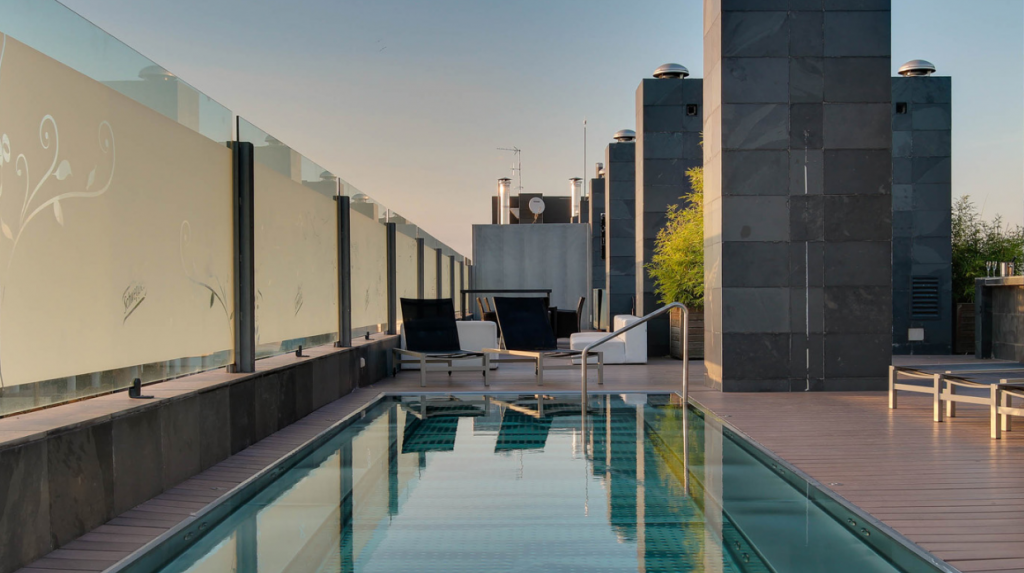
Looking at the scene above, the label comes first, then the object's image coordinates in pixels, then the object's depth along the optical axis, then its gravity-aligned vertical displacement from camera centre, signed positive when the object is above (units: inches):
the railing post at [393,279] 405.4 +0.9
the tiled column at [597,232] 858.1 +52.3
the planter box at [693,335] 478.3 -33.5
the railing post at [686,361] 266.1 -27.4
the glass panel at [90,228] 118.6 +9.7
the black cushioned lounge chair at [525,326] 374.3 -21.7
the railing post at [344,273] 311.4 +3.1
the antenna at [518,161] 1211.2 +182.8
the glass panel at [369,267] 336.2 +6.2
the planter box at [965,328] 533.0 -33.1
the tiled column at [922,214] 533.0 +42.7
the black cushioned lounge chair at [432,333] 356.6 -24.1
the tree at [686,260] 473.1 +11.4
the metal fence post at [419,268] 486.1 +7.4
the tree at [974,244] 555.8 +24.1
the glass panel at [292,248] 224.5 +10.5
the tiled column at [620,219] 692.1 +52.8
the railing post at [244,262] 206.7 +5.1
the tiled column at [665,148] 533.6 +87.2
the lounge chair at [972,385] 212.5 -31.1
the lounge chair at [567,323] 540.4 -28.9
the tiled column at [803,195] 321.4 +33.7
